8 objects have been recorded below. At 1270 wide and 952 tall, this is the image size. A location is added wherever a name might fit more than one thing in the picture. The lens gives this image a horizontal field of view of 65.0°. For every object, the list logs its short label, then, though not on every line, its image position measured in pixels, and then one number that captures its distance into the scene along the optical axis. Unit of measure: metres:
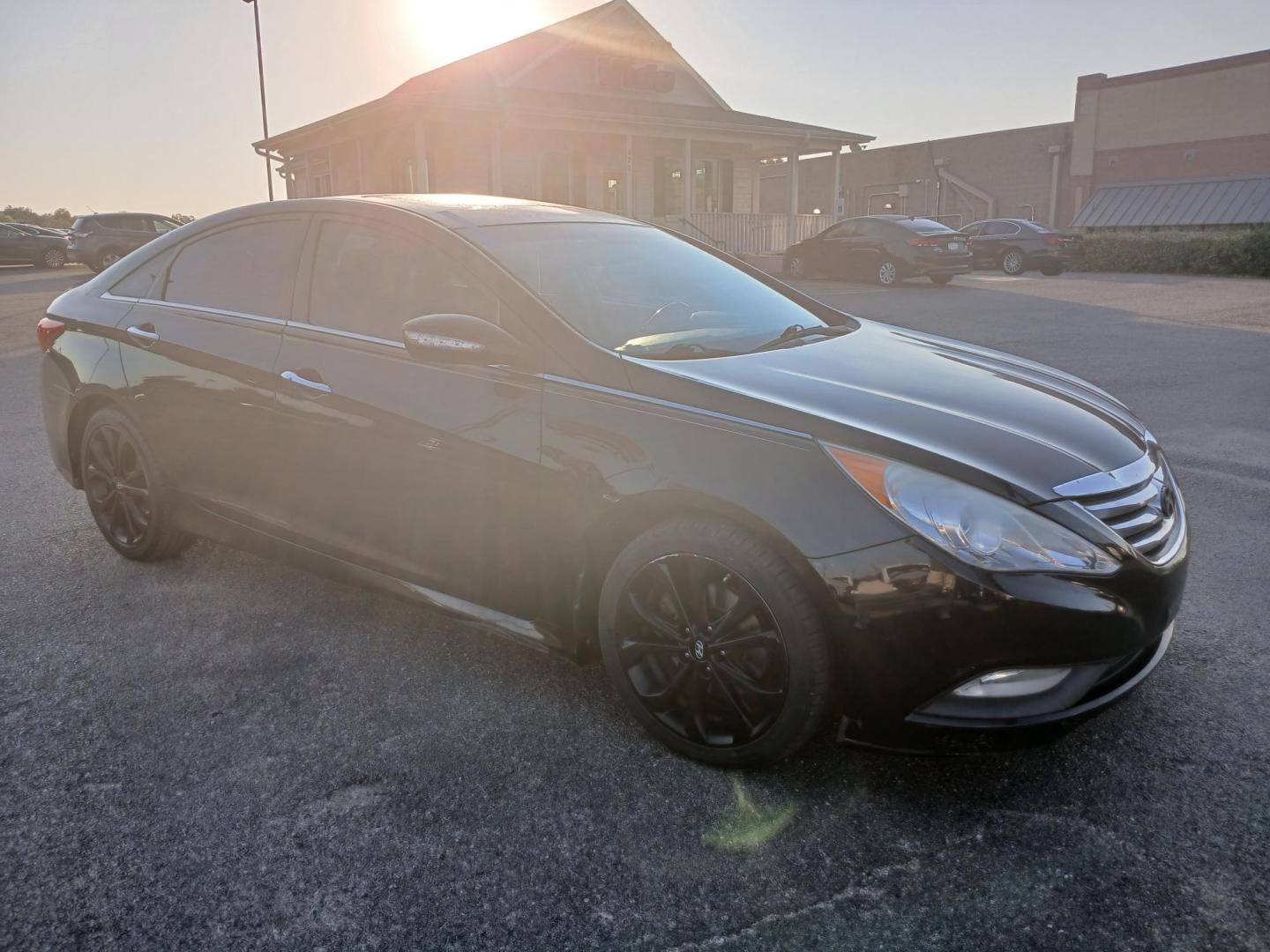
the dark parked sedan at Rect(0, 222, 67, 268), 30.92
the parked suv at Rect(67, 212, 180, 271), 27.55
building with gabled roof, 23.81
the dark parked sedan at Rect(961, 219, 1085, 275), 25.48
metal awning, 34.62
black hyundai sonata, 2.37
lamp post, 41.06
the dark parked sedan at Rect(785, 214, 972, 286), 20.36
